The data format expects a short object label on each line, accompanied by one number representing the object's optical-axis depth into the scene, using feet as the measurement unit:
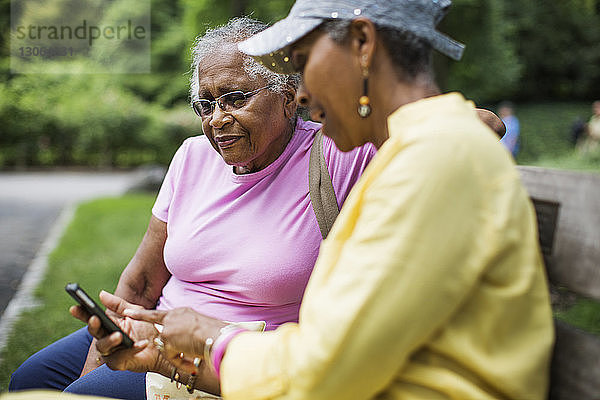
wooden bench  4.19
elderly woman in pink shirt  6.73
